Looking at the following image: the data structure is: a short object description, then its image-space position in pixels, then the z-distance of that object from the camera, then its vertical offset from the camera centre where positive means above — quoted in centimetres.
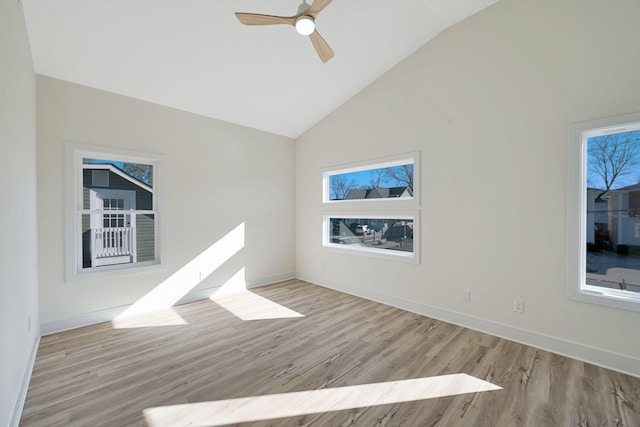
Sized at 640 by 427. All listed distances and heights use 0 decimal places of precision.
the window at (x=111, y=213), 323 -1
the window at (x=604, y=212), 243 -2
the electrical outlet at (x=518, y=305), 288 -100
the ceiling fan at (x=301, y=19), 214 +157
